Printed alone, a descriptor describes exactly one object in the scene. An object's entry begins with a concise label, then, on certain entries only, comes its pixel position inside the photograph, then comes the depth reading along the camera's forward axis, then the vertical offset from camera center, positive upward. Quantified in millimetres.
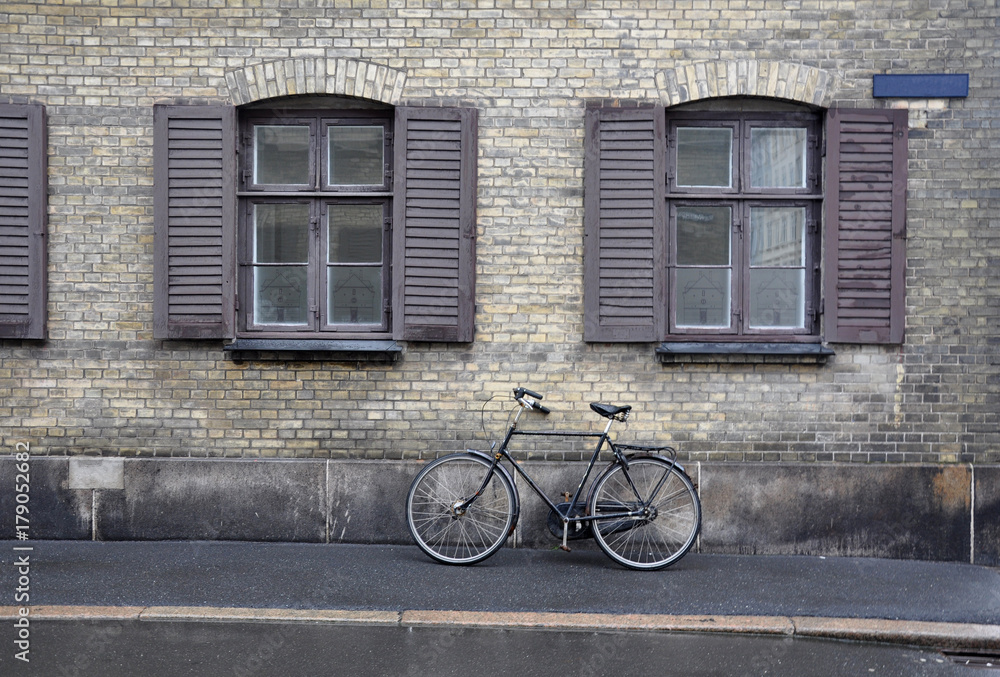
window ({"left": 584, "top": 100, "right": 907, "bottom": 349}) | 6605 +830
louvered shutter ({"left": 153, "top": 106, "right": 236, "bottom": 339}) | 6680 +777
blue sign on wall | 6543 +1847
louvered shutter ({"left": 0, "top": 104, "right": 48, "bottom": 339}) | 6676 +613
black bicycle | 6156 -1229
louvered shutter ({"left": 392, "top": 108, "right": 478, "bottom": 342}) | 6645 +795
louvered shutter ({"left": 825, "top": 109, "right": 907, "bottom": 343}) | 6582 +819
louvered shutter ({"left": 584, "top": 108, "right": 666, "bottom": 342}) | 6645 +701
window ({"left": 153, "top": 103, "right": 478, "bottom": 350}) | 6664 +805
